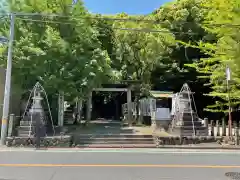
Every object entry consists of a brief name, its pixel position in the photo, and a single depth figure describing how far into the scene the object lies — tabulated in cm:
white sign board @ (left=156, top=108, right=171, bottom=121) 1269
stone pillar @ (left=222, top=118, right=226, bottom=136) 1068
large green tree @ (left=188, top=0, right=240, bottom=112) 958
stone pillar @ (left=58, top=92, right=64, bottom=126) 1174
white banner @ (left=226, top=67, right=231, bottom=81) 931
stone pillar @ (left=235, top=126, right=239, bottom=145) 944
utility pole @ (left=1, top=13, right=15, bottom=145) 916
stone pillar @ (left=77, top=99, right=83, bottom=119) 1458
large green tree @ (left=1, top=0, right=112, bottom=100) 1048
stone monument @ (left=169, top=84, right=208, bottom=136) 1015
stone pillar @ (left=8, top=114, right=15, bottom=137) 961
